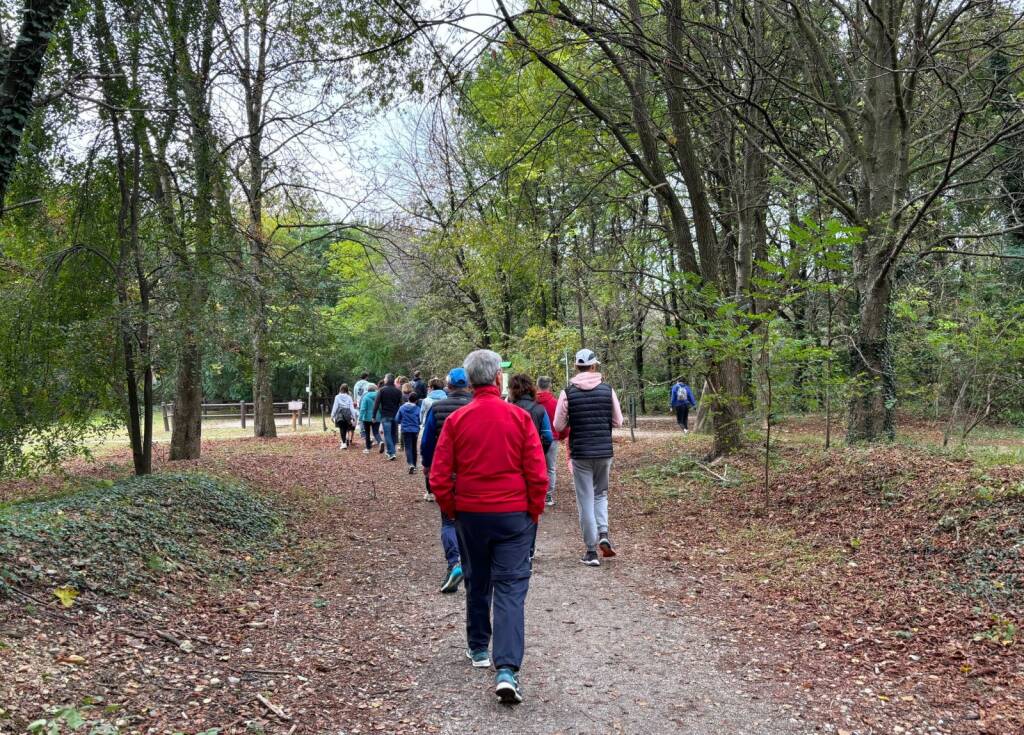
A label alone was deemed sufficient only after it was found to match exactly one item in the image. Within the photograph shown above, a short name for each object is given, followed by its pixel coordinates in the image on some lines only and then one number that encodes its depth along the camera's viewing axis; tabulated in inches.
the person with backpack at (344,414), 714.8
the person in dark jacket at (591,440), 284.0
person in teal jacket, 700.0
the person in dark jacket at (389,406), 647.8
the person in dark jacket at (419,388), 622.4
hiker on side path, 865.5
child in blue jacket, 535.2
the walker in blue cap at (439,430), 250.7
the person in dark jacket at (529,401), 301.7
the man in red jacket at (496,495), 165.0
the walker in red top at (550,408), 386.0
